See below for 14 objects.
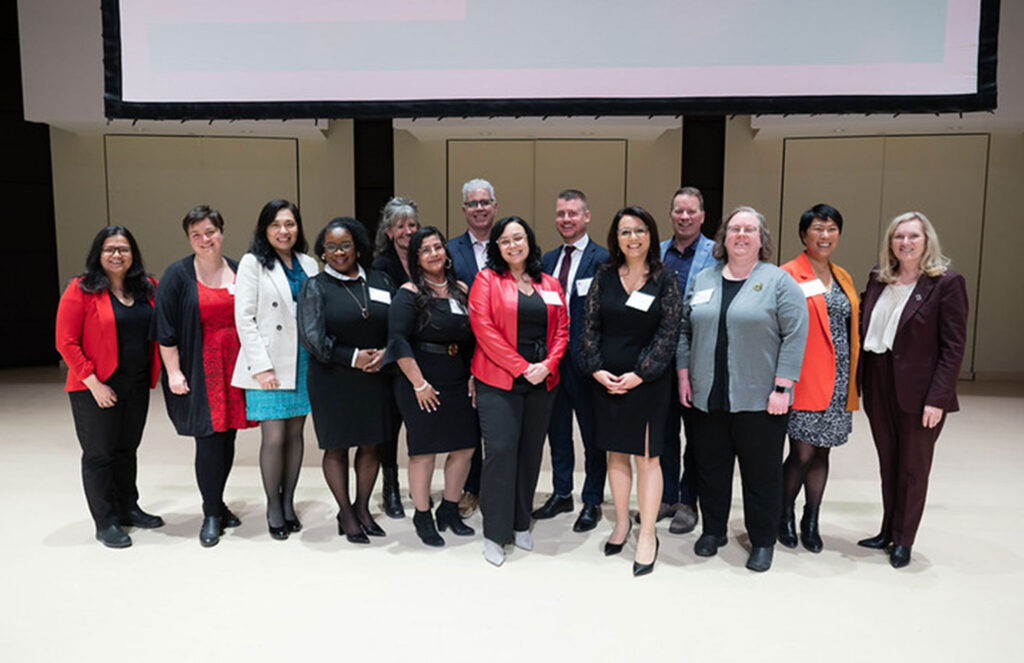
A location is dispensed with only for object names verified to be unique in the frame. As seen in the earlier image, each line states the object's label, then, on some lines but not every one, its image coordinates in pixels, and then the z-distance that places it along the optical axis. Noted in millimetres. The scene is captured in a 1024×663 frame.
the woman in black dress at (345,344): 3145
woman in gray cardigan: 2908
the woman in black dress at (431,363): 3137
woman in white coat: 3191
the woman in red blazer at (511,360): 3082
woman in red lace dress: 3227
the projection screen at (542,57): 4086
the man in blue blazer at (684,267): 3467
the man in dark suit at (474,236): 3678
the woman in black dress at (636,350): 3010
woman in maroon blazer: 2977
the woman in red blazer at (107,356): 3186
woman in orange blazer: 3115
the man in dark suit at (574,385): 3557
